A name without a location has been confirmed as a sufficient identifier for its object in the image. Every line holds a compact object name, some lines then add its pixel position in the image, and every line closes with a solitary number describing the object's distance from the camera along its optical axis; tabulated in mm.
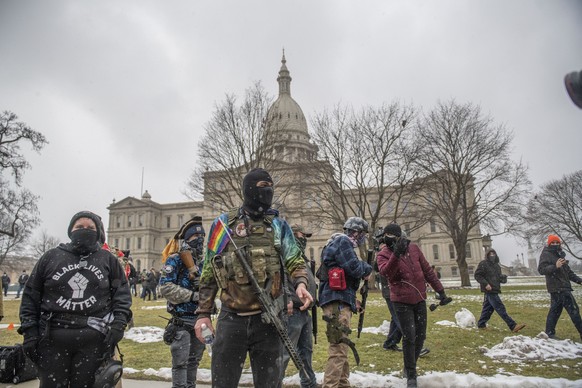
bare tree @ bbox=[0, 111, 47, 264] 27359
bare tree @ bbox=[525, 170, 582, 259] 43781
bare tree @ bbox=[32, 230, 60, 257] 77512
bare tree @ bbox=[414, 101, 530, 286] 28453
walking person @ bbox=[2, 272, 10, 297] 31431
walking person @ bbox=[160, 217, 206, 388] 4508
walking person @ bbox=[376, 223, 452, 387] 5223
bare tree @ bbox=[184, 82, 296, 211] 28016
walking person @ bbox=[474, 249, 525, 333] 9352
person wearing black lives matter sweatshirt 3328
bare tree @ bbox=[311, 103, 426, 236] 27859
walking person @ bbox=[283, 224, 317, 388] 4750
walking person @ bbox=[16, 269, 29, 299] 23972
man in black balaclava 3000
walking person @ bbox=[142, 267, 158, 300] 25266
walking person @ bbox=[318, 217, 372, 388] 4559
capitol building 29953
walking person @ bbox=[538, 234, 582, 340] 8430
